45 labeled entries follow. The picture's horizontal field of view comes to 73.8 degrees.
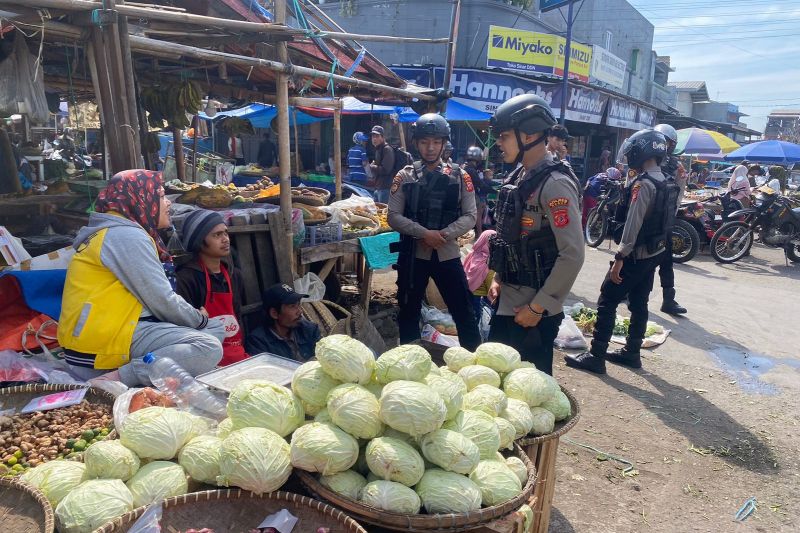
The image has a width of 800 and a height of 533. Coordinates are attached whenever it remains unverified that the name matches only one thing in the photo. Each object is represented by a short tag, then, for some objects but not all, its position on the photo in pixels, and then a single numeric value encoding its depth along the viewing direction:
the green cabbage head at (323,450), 1.83
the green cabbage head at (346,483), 1.85
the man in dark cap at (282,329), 4.02
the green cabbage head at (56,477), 1.93
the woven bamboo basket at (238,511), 1.80
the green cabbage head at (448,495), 1.81
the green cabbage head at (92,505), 1.74
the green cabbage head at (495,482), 1.91
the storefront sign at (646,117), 21.38
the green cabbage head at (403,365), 2.12
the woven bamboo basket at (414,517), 1.75
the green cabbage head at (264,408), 1.98
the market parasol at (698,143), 17.28
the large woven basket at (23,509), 1.79
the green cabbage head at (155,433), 1.99
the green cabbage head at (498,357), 2.67
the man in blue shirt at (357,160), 12.41
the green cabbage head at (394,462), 1.83
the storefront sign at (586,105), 15.91
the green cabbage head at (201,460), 1.96
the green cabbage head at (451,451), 1.89
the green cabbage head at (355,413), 1.92
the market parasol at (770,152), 17.55
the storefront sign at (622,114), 18.30
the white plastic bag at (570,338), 6.00
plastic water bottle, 2.61
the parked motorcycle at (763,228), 10.77
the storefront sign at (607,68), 18.80
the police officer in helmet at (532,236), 3.10
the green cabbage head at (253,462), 1.79
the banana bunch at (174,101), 6.20
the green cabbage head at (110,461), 1.88
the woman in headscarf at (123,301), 2.99
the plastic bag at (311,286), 4.97
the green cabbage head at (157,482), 1.88
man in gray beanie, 3.65
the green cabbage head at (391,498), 1.77
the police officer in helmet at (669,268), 6.99
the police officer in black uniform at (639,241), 4.99
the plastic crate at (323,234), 5.23
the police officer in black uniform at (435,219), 4.35
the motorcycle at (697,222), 10.58
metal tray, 2.70
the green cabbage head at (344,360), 2.09
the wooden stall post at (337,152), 6.93
